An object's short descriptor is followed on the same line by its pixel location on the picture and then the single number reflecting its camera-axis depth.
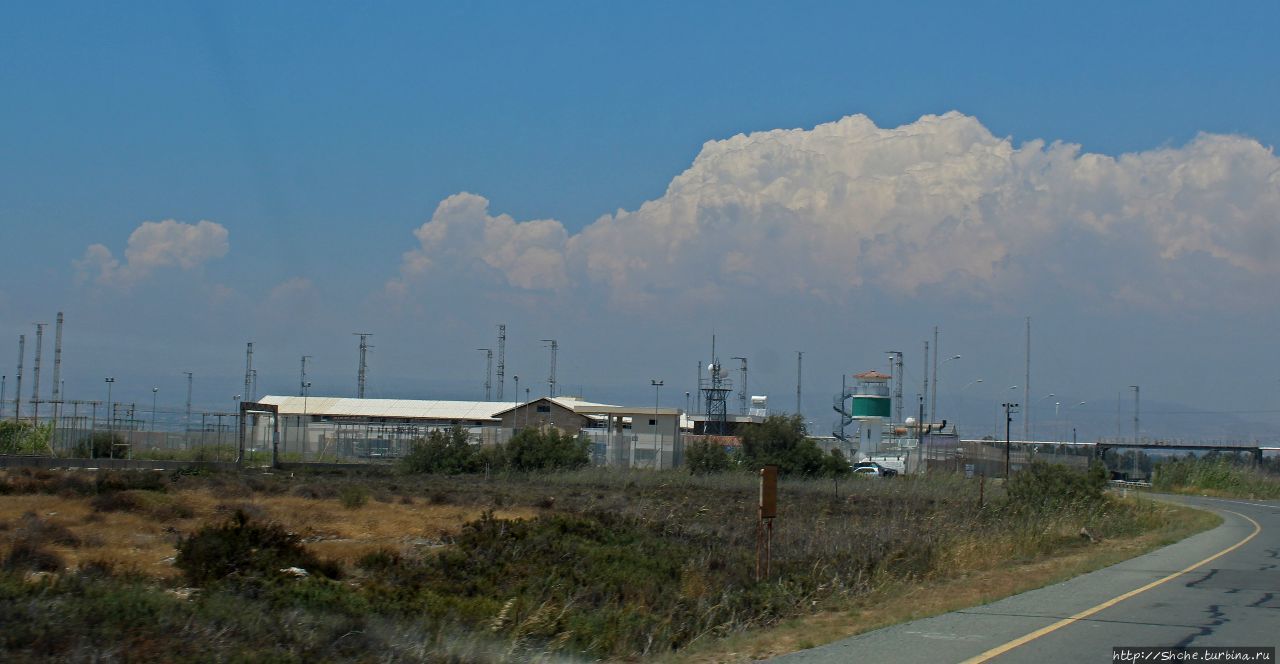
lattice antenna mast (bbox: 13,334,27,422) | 69.32
